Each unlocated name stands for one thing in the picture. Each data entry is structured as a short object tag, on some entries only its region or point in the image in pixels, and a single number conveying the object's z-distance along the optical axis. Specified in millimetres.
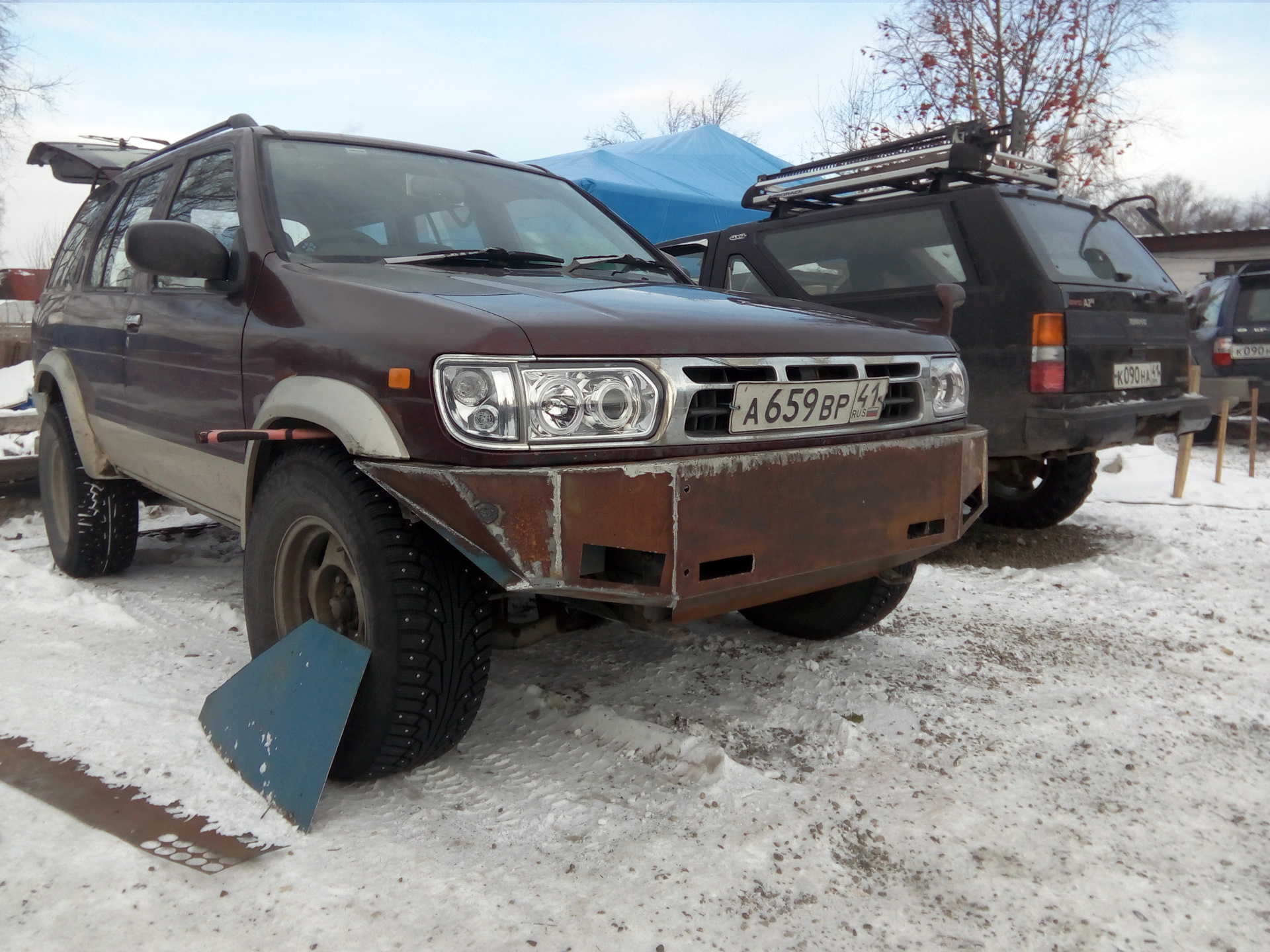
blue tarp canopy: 9141
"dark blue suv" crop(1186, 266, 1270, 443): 8586
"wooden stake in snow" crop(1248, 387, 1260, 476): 6619
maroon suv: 1876
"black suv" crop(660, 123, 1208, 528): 4215
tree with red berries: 11750
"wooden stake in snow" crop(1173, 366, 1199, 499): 5875
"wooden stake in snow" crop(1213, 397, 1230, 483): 6406
